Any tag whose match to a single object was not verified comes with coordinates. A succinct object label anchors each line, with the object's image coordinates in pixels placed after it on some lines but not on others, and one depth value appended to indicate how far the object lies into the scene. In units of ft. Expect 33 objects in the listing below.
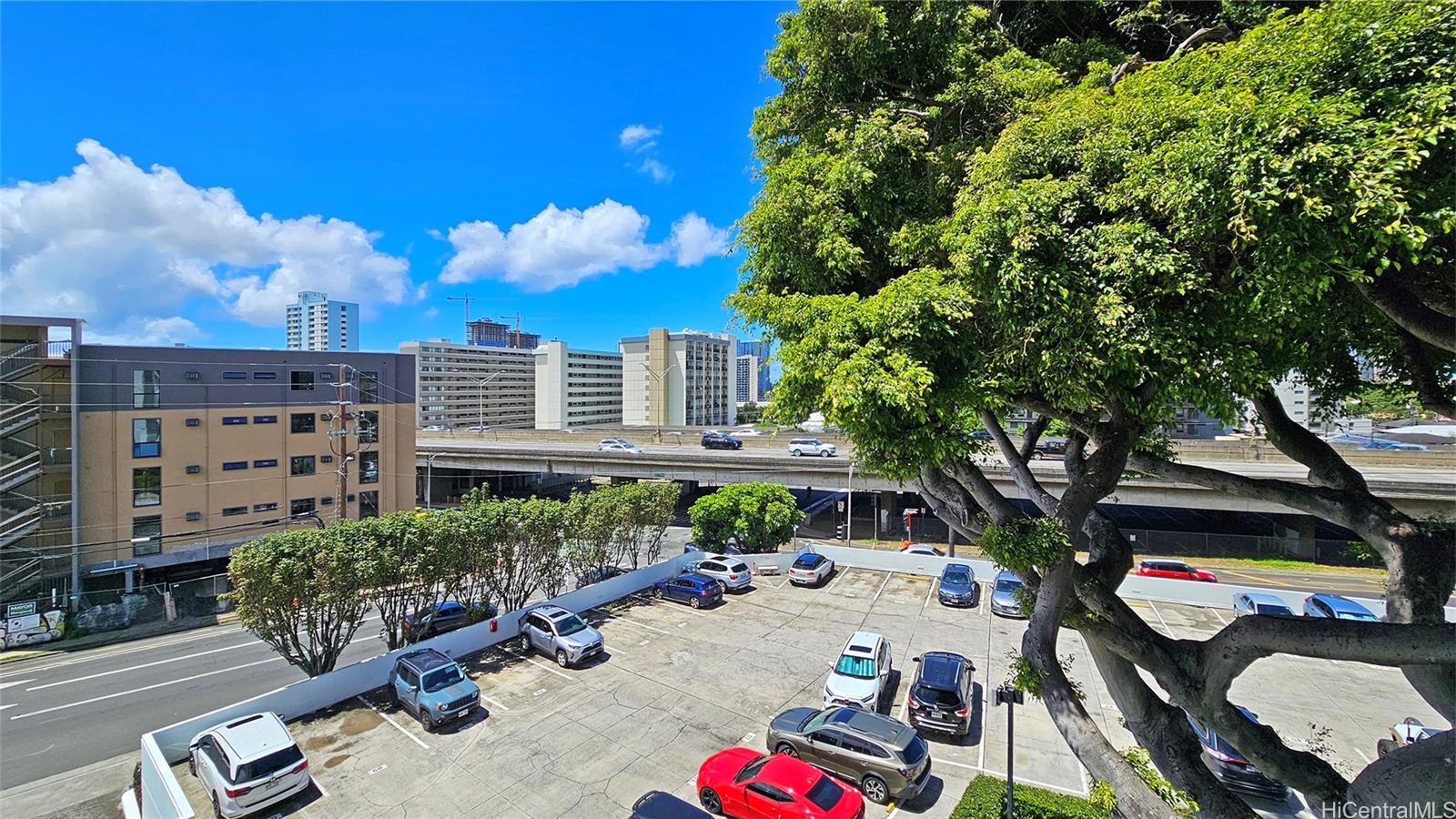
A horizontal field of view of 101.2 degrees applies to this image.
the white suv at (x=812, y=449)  137.49
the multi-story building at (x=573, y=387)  357.82
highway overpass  93.35
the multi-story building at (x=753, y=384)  627.05
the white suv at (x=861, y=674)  46.57
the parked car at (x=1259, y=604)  63.16
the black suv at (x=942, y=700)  44.04
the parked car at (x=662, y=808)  31.30
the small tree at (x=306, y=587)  49.65
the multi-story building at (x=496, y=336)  523.29
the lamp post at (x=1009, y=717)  29.01
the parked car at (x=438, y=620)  64.80
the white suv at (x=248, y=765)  36.65
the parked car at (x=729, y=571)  82.42
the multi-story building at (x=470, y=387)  376.89
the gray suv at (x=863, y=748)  36.55
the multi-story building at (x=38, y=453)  87.04
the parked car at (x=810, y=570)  84.43
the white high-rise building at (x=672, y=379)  344.28
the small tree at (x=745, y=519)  100.22
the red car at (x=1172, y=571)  84.94
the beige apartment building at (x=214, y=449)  93.50
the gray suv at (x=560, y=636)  58.75
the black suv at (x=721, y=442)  151.23
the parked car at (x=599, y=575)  83.61
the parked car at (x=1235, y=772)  35.40
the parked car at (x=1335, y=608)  57.60
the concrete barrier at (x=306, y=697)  36.29
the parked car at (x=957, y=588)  74.95
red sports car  32.96
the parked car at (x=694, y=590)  76.33
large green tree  12.83
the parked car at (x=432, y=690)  46.93
